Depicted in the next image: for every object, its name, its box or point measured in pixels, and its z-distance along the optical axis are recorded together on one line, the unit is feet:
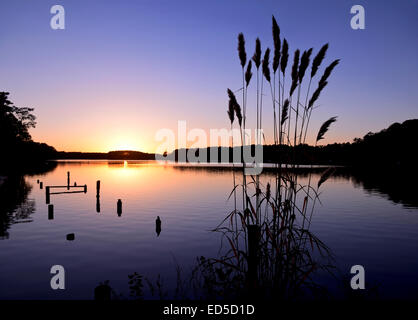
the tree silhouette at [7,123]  195.42
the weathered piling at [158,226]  80.31
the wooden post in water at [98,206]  116.41
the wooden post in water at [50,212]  92.28
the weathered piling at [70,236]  71.74
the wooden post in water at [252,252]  19.26
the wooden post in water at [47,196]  123.69
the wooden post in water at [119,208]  104.17
